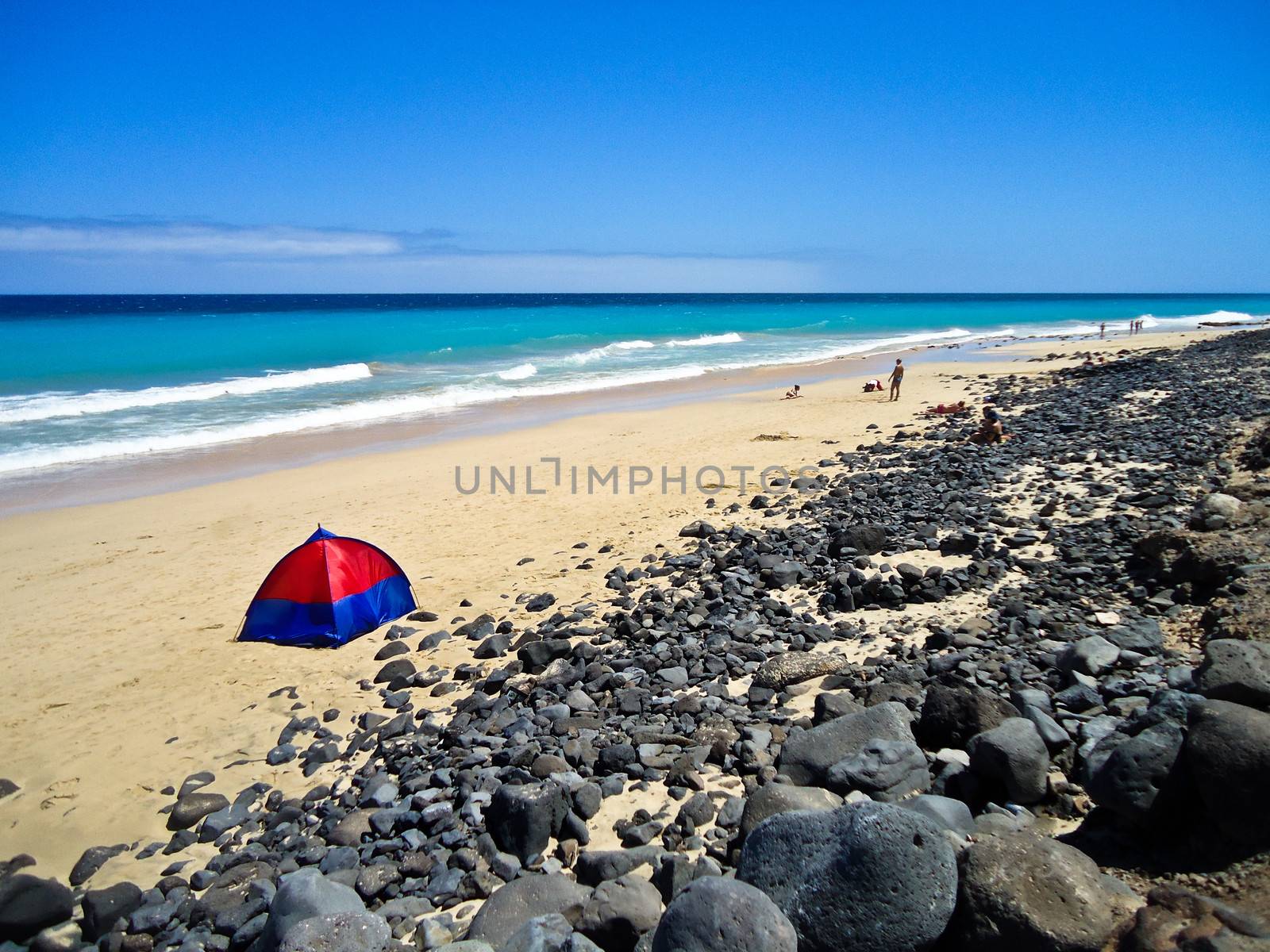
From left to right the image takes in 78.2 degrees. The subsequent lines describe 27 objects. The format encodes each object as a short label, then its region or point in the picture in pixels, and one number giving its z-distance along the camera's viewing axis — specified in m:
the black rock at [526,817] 4.66
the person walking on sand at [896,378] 22.15
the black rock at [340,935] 3.55
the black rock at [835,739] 4.80
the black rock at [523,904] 3.96
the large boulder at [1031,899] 3.00
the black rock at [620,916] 3.73
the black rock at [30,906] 4.51
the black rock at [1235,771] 3.25
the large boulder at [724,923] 3.13
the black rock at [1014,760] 4.23
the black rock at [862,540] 8.77
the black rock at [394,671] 7.25
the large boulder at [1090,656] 5.53
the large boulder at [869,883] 3.25
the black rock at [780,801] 4.23
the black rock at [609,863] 4.32
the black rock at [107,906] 4.52
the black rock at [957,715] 4.84
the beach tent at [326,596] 8.35
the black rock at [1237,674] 3.94
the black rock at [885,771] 4.42
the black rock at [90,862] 4.99
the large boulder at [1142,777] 3.59
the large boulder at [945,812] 3.96
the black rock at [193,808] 5.44
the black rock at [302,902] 3.87
